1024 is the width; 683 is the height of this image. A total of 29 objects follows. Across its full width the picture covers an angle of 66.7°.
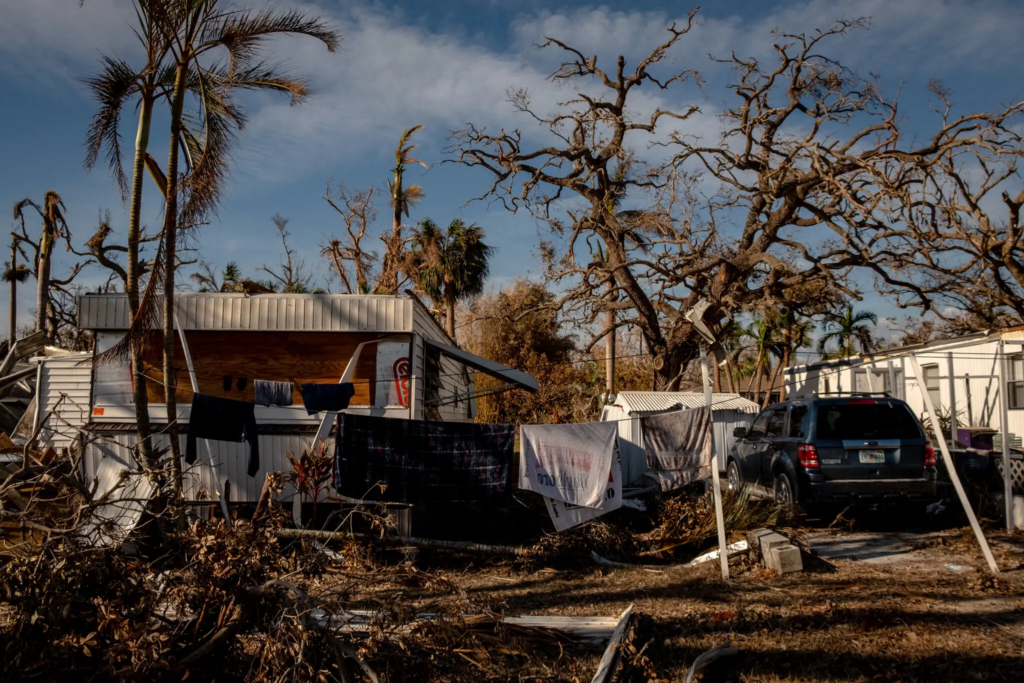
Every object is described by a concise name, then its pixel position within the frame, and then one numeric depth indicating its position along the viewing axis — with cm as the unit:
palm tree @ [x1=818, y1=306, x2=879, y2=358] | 3316
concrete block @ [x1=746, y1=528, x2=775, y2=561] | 862
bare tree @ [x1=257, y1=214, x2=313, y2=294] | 2680
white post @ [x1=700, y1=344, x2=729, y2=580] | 805
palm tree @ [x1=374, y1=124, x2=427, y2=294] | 2481
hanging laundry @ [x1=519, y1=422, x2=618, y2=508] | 932
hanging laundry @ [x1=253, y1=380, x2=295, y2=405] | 950
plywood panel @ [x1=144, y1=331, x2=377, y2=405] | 1046
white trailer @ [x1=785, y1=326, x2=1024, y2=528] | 1593
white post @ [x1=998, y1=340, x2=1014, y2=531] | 945
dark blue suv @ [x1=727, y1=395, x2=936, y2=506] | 966
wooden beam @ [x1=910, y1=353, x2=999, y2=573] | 775
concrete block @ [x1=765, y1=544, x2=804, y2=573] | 817
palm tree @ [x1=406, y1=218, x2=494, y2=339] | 2584
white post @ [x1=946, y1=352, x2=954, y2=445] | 1204
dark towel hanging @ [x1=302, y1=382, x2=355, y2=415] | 934
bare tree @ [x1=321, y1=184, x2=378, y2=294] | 2561
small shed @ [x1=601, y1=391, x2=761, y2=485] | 1525
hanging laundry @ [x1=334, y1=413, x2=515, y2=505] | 893
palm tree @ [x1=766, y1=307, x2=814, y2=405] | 2719
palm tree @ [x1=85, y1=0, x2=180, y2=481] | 769
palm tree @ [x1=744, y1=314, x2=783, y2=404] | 3228
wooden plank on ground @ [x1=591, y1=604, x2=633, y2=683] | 482
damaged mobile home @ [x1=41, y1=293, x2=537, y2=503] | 977
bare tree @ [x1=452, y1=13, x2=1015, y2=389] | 1551
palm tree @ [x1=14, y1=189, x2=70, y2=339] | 1658
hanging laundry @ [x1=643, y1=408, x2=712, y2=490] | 995
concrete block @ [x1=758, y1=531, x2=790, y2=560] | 836
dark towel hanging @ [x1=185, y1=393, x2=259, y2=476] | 885
